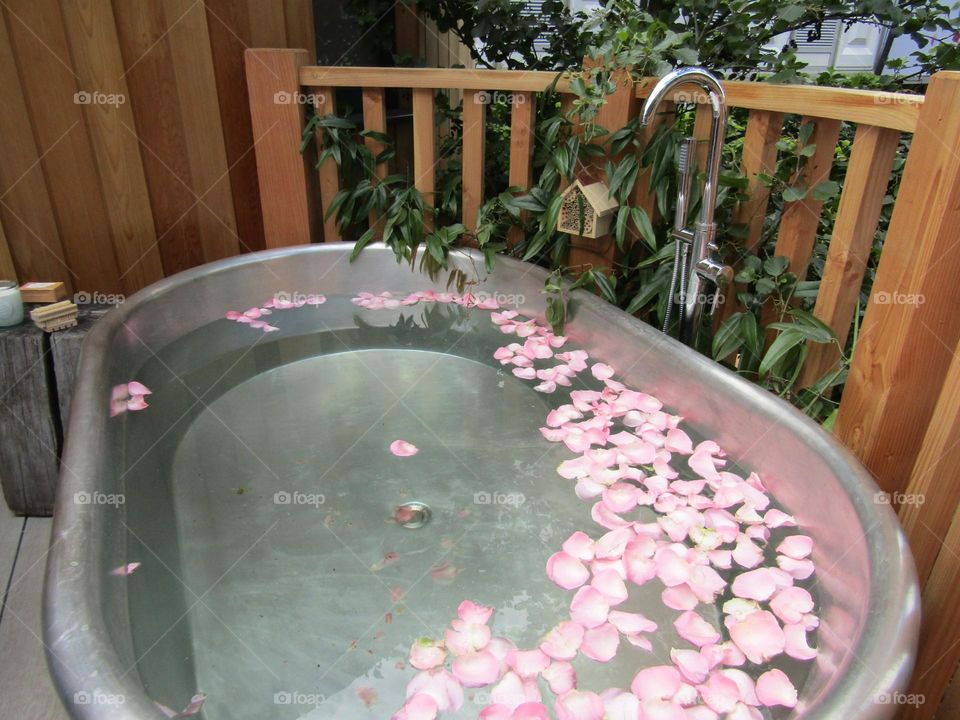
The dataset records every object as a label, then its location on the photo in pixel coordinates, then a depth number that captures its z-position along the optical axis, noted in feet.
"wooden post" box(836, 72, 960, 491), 3.56
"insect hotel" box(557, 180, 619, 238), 6.39
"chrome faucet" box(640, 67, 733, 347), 4.75
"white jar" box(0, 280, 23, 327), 5.87
